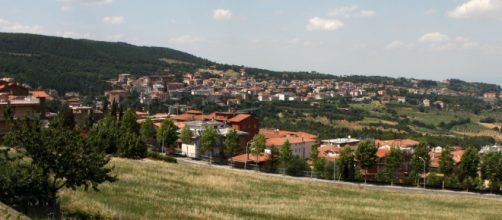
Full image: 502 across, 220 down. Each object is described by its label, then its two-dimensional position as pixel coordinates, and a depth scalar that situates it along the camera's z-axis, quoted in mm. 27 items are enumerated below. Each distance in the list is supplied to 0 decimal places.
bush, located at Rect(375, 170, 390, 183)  79581
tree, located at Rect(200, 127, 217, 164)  87938
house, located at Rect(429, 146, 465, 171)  102250
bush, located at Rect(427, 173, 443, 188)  80406
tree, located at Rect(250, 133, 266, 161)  85750
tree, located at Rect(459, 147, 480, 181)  79250
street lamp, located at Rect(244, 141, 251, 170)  84162
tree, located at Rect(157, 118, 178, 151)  92062
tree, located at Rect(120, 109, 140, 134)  90075
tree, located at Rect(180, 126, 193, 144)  94500
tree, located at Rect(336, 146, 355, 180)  80625
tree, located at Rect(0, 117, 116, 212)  19797
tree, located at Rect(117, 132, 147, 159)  68938
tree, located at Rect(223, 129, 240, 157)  89812
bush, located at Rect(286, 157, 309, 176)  83000
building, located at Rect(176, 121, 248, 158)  97188
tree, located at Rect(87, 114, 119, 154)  69138
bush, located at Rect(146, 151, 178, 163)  70988
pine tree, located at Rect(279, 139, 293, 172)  83981
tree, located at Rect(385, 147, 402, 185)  79375
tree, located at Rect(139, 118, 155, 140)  96500
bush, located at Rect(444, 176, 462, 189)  78875
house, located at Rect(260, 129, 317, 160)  106750
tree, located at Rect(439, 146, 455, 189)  80750
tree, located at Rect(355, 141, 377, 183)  80562
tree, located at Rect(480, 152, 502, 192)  76562
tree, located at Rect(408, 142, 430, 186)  81750
